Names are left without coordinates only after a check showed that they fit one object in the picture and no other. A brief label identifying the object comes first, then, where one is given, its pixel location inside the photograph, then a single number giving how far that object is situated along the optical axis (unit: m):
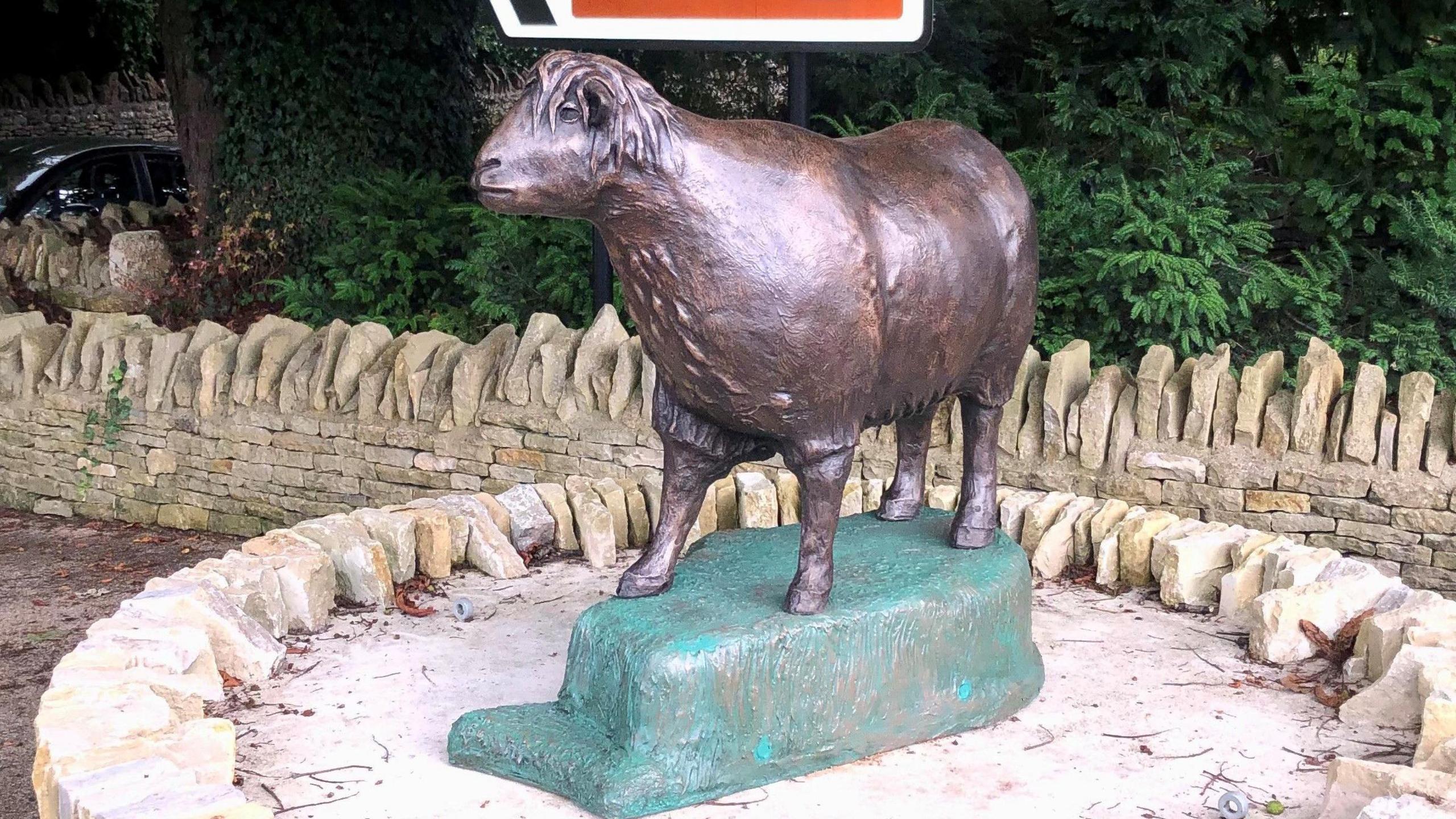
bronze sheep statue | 2.79
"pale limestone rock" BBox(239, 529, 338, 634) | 4.18
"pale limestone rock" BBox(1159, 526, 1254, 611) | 4.36
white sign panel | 5.10
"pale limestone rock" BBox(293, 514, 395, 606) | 4.38
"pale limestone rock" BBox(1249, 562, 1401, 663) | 3.95
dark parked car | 11.05
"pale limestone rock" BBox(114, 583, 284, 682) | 3.76
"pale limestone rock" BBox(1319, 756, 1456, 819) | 2.68
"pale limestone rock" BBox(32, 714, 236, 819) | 2.85
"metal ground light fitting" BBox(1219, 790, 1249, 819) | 3.01
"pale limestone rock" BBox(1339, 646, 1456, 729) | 3.44
